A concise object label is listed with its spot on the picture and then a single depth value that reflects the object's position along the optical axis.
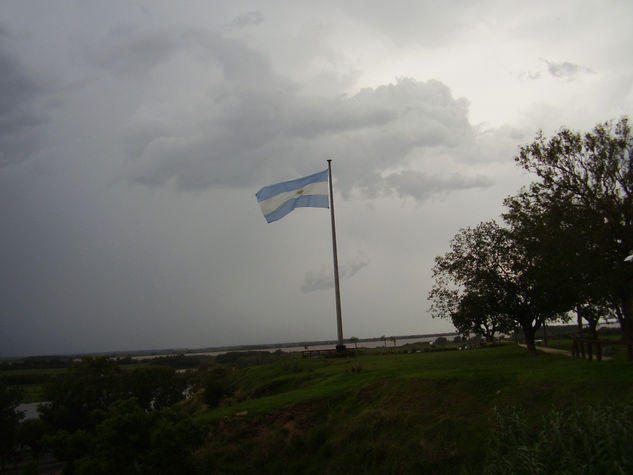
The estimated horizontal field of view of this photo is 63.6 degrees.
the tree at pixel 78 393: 49.46
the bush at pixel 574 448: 10.56
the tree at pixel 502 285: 31.56
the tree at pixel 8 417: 42.19
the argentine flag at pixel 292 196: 36.31
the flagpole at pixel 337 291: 38.09
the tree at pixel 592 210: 23.67
